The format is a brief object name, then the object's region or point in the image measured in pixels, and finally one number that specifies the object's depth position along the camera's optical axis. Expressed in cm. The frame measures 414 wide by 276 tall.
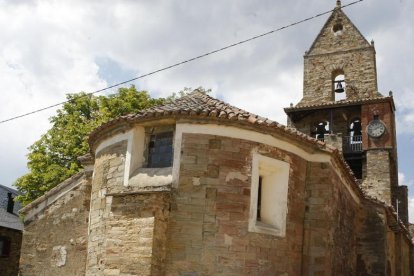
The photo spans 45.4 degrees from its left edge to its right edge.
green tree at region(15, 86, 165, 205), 2306
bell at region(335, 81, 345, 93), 2730
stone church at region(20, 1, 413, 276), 983
